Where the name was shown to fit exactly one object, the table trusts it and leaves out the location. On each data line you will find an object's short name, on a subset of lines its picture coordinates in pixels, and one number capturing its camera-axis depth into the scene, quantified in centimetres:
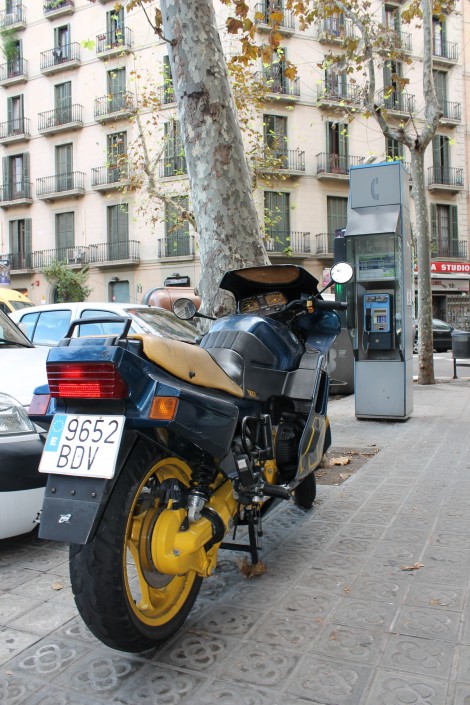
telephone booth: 840
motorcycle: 224
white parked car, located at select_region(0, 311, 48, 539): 332
